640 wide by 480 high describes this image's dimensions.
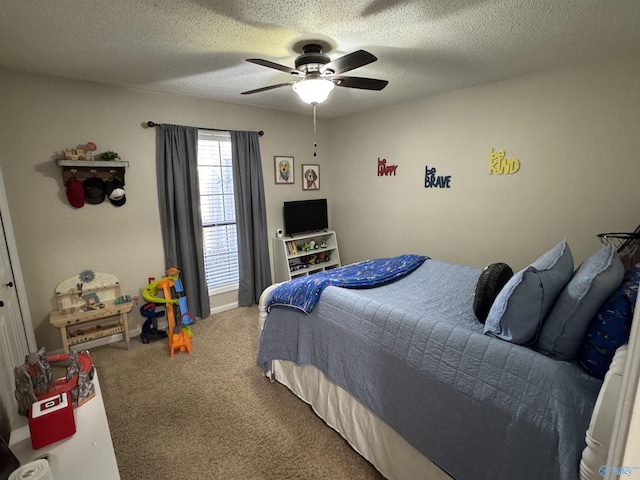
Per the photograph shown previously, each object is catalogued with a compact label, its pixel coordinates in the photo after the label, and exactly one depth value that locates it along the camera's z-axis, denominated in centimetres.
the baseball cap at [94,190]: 284
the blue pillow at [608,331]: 112
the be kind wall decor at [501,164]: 287
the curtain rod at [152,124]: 309
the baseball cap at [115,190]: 294
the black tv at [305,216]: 417
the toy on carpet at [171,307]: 286
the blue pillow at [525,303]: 132
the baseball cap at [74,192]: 274
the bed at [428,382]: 112
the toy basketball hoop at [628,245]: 215
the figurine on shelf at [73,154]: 268
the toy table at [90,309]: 275
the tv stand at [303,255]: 411
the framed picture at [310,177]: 441
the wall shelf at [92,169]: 269
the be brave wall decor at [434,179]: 338
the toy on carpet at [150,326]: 307
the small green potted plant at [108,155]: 285
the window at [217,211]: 357
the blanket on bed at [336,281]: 212
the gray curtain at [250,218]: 372
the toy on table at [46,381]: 130
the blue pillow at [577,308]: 120
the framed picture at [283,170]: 408
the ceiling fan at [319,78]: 196
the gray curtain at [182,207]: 322
